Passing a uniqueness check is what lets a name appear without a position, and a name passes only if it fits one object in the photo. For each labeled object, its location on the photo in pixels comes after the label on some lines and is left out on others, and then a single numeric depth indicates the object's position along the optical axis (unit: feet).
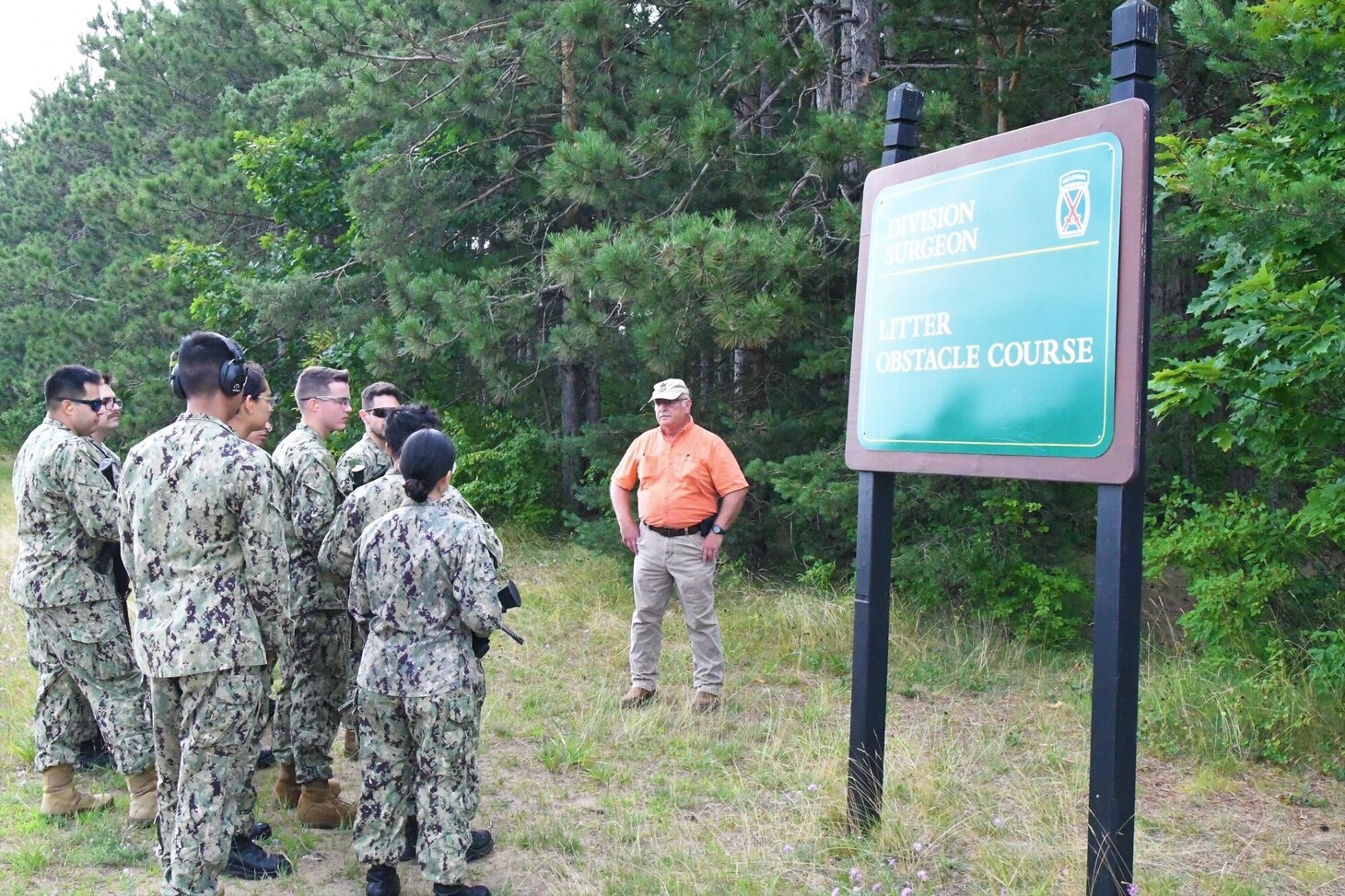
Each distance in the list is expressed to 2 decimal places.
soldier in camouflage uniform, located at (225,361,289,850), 13.46
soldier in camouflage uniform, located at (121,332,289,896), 12.12
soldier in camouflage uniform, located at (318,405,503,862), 14.02
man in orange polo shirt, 21.48
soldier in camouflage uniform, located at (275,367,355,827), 15.84
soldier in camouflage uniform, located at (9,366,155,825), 15.97
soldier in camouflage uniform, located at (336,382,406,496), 17.13
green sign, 11.63
